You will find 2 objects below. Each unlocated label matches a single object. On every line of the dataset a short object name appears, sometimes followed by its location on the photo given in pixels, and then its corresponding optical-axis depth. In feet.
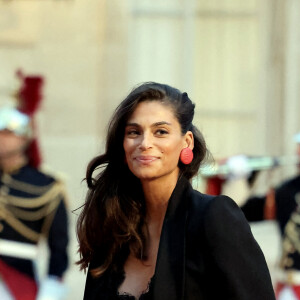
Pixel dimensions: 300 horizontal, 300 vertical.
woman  17.98
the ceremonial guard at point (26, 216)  33.58
